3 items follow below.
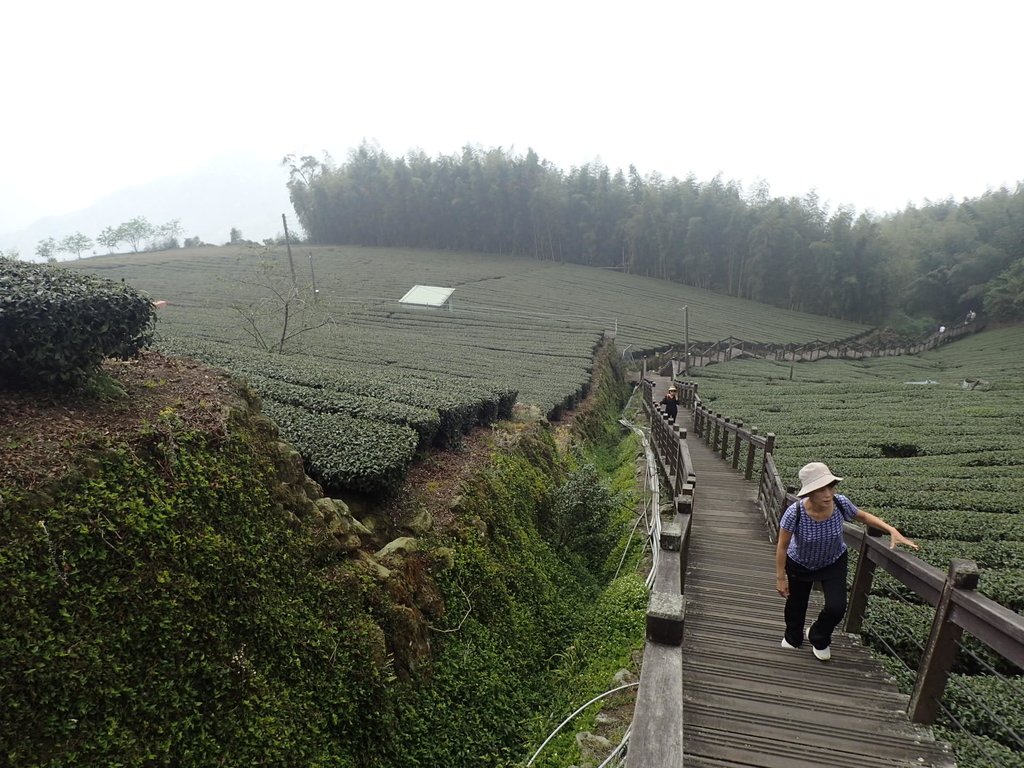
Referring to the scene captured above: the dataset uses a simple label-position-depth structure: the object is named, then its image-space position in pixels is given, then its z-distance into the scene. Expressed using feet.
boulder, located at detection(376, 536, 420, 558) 19.63
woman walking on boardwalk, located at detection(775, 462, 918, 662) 13.69
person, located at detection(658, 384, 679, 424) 45.83
